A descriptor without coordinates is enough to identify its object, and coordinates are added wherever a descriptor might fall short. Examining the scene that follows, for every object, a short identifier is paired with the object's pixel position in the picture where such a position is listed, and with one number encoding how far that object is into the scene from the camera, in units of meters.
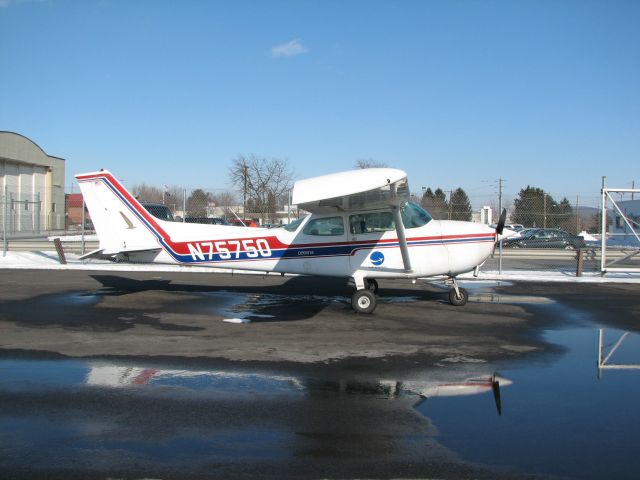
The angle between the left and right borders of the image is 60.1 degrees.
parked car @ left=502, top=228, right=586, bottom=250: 26.73
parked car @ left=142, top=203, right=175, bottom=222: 20.50
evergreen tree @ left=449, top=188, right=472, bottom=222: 20.23
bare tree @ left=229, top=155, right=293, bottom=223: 27.14
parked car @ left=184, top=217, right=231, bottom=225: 25.58
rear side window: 10.98
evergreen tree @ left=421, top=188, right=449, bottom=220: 20.92
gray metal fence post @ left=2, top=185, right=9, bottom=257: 19.83
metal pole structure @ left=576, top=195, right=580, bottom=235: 20.98
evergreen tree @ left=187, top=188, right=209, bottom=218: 22.59
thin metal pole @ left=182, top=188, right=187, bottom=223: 20.14
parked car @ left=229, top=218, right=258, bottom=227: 23.35
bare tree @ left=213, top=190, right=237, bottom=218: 25.24
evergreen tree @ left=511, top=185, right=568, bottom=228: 19.91
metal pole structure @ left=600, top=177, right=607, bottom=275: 15.91
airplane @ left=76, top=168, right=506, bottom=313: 10.72
